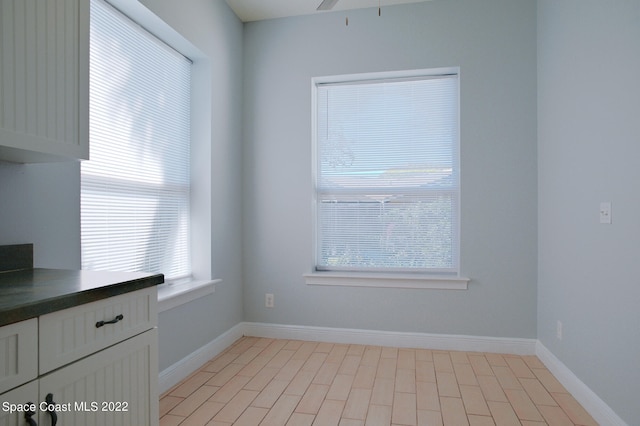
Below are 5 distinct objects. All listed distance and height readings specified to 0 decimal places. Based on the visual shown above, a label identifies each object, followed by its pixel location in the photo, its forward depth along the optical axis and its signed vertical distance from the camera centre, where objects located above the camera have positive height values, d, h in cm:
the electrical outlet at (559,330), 257 -77
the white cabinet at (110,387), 102 -51
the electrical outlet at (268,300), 348 -76
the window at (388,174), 326 +36
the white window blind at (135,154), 207 +39
